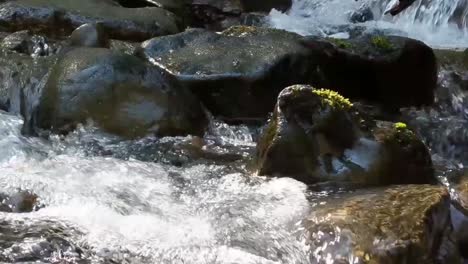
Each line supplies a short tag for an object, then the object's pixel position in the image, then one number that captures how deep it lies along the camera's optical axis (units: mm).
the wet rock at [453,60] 8367
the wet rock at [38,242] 3523
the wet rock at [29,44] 7523
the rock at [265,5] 12445
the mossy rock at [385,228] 3650
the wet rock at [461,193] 4754
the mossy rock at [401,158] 4902
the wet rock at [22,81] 6379
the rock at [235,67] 6449
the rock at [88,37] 6961
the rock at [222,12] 11559
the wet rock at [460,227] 4352
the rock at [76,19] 8477
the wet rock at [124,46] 7312
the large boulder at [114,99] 5805
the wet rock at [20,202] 4309
